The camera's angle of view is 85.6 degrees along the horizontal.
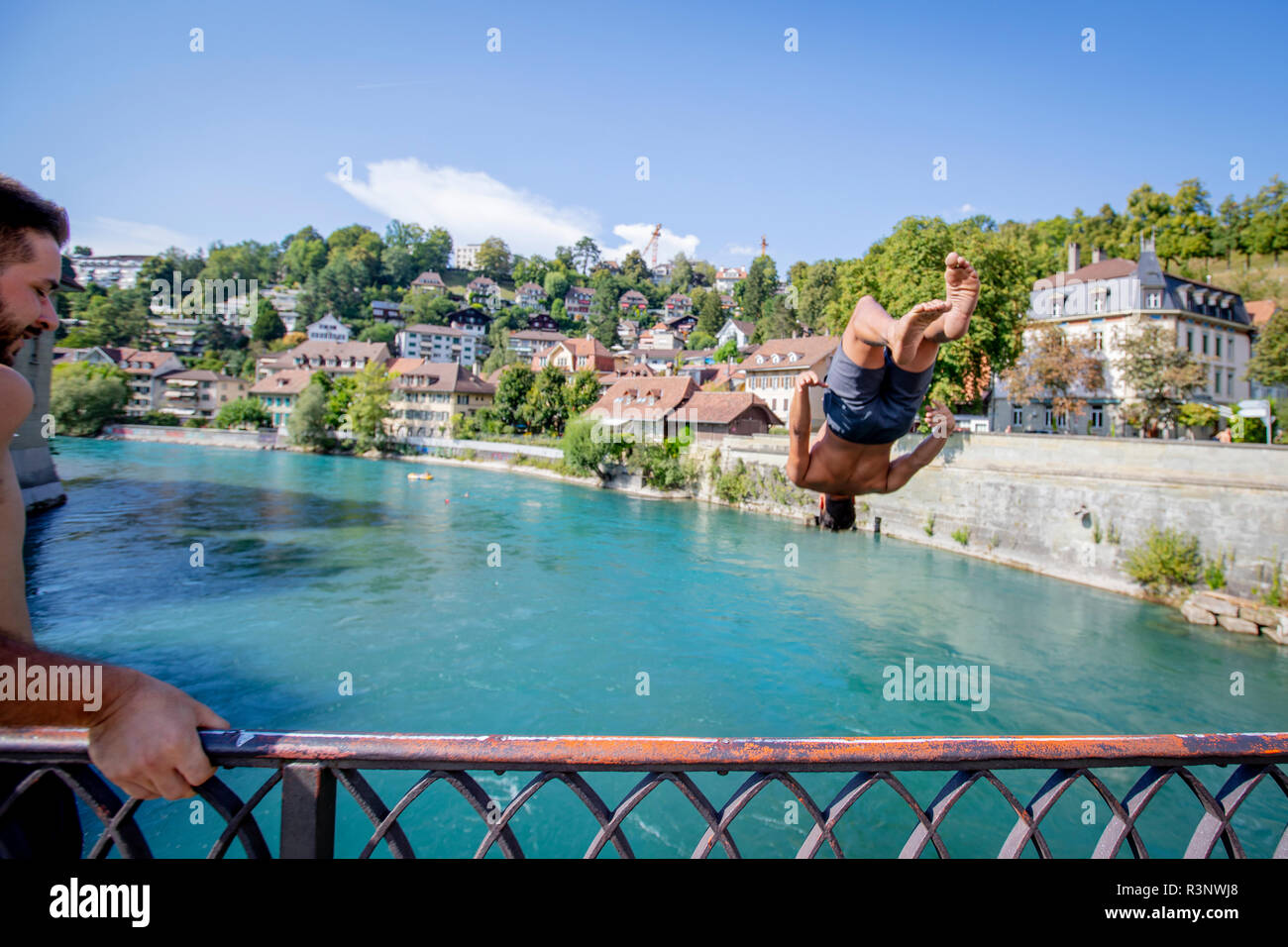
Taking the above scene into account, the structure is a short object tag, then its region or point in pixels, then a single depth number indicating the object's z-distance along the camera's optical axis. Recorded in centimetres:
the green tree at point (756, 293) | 8900
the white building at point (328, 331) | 9475
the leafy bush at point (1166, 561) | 1772
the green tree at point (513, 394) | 5253
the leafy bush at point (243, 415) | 6406
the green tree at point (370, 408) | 5378
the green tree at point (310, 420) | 5578
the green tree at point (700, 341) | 8869
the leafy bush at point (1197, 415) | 2528
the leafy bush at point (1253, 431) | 2378
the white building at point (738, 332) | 7797
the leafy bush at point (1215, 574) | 1706
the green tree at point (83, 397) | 4881
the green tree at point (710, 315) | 8906
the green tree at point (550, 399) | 5081
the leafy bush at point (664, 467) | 3597
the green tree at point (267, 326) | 9112
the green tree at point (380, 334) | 9556
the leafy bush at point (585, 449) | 3881
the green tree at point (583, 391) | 4931
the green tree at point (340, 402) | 5703
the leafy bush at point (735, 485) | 3306
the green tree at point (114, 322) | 7075
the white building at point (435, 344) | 9100
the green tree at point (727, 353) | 7262
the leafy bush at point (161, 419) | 6456
